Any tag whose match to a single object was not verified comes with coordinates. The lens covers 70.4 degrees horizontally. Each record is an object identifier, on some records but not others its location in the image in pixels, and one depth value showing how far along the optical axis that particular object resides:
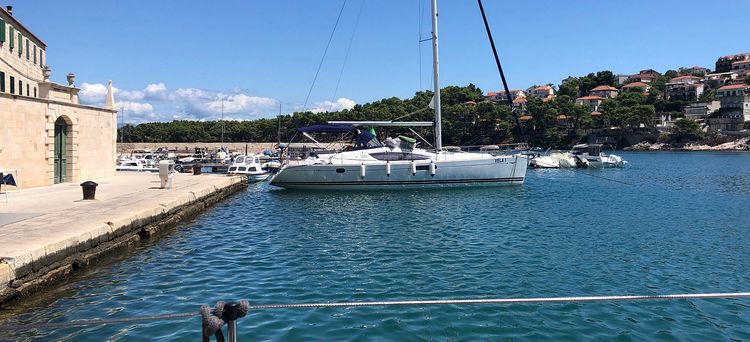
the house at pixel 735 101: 128.38
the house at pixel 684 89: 153.50
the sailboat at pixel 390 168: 30.61
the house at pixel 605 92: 165.62
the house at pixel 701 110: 136.12
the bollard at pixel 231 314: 4.19
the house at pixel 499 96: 189.18
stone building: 19.75
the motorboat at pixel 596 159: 57.16
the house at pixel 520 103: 166.02
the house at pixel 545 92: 195.51
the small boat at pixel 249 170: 41.34
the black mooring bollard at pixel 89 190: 17.47
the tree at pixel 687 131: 121.25
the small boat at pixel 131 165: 42.22
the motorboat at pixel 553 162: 56.27
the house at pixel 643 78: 178.95
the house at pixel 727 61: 190.25
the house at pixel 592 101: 157.98
